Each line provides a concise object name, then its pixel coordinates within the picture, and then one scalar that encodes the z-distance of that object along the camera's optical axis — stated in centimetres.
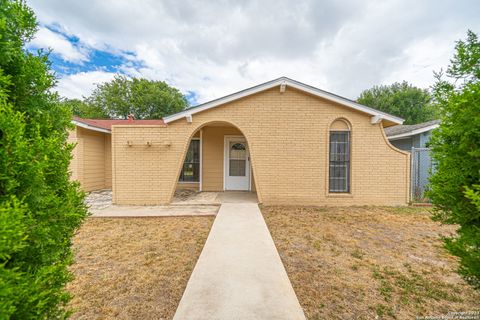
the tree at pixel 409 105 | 2620
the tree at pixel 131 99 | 2822
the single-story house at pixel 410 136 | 972
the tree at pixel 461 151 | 183
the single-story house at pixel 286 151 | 719
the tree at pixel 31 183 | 118
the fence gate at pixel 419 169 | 908
